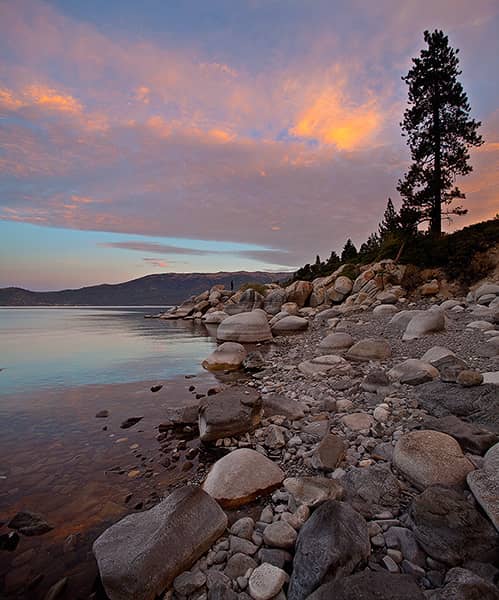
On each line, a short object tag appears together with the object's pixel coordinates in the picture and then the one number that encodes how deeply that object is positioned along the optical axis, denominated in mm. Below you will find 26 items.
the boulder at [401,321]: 11847
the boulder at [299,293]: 30031
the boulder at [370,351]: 8391
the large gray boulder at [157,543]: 2324
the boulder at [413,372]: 5918
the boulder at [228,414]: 4883
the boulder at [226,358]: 10461
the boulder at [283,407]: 5477
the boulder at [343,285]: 25903
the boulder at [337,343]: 10029
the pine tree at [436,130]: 22359
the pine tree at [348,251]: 43825
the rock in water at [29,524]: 3164
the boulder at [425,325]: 9953
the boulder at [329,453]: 3740
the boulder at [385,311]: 16734
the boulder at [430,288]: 20484
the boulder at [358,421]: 4652
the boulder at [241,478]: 3332
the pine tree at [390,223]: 23888
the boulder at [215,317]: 32469
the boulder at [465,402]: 4211
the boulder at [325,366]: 7871
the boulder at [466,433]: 3525
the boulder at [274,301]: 29688
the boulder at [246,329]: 16234
